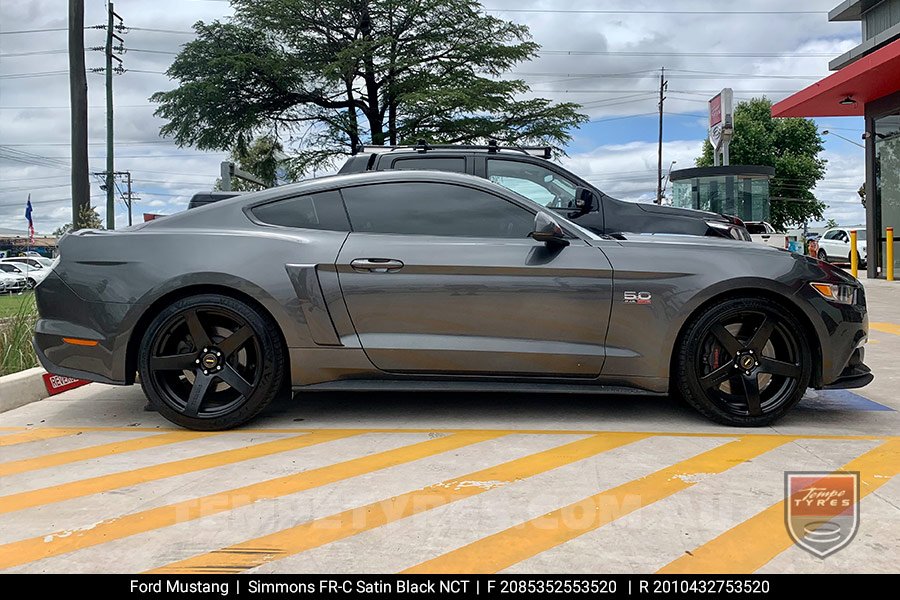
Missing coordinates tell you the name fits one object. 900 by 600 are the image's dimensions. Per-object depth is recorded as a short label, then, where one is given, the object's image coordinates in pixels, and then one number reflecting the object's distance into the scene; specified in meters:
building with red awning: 17.81
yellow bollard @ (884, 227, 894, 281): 18.17
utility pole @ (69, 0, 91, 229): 10.98
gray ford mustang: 4.00
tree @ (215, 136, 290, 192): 31.14
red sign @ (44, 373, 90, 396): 5.18
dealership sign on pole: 24.70
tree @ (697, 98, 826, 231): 55.94
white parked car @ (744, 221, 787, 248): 20.18
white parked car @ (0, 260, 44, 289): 32.27
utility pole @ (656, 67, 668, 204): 59.97
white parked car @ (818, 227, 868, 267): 30.19
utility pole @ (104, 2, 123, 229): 30.39
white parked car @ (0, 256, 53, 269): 35.16
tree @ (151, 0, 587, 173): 29.64
